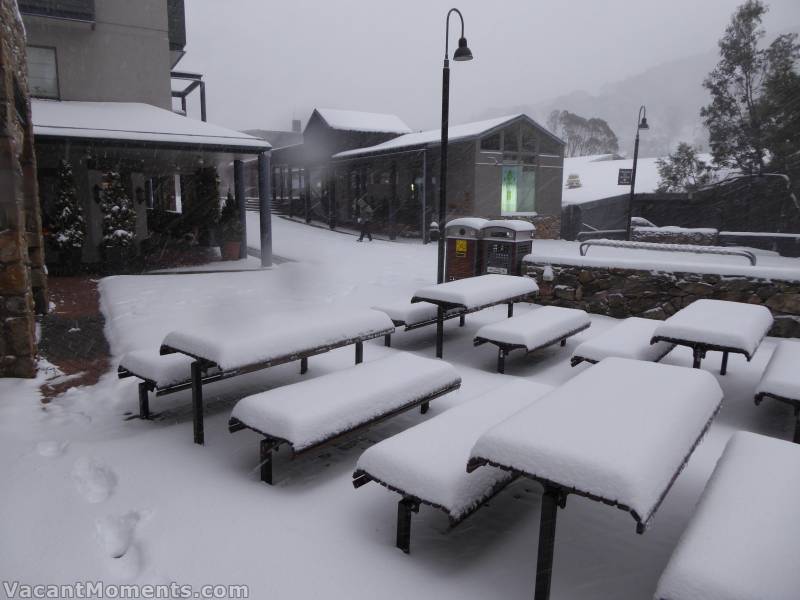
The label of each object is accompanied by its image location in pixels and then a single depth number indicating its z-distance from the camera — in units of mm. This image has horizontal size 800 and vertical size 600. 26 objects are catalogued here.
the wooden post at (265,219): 13539
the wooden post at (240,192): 15211
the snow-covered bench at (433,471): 2803
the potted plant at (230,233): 14875
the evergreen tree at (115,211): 12516
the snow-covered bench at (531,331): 5945
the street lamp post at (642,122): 18578
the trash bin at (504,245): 9516
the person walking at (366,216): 20688
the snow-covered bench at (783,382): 4156
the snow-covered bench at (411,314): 6816
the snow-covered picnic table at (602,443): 2277
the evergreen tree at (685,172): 24750
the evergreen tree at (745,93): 21891
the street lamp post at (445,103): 9398
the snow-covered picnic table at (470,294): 6270
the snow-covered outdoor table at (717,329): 4934
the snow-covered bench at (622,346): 5332
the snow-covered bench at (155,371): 4430
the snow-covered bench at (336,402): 3510
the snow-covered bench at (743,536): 1971
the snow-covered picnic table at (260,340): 4008
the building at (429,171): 22250
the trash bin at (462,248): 9844
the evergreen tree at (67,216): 11797
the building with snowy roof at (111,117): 11922
